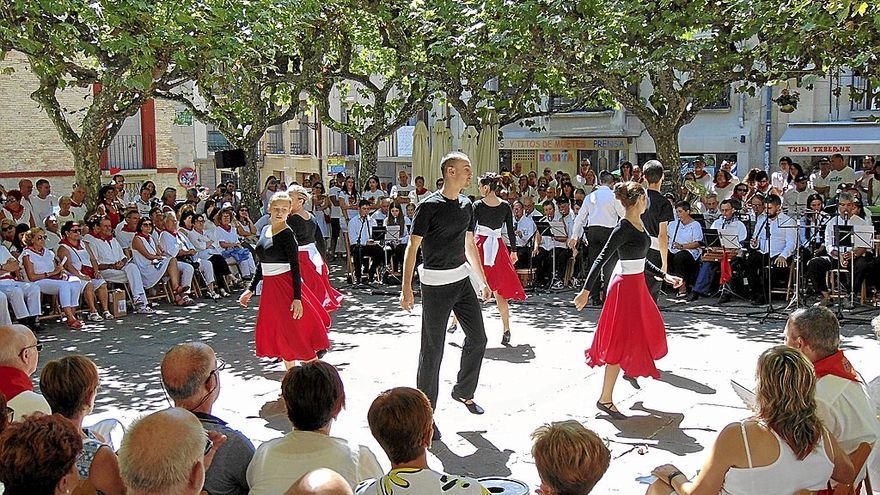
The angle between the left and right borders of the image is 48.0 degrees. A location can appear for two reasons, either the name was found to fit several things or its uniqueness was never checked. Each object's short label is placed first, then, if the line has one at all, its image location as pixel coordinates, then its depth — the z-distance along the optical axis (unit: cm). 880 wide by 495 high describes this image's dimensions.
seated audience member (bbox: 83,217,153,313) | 1379
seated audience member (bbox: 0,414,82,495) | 315
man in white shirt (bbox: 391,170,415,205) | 2038
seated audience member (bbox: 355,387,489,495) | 347
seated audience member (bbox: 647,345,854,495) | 372
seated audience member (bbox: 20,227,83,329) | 1254
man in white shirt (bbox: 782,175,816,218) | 1552
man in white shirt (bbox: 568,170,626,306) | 1302
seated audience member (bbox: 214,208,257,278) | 1599
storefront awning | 2353
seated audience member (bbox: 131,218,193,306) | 1431
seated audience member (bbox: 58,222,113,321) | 1312
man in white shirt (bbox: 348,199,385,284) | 1592
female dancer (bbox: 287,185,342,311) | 928
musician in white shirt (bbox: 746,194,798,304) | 1320
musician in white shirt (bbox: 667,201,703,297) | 1415
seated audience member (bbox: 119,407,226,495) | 301
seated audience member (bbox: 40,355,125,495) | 420
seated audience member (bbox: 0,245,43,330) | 1212
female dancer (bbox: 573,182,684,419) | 741
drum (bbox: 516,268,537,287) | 1519
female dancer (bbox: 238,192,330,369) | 810
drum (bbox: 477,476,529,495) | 373
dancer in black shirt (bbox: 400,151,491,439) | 709
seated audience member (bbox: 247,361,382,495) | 383
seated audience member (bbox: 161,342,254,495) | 397
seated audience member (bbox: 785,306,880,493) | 422
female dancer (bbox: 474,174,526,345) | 1066
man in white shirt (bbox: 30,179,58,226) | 1692
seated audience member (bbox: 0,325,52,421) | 465
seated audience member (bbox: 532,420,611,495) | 321
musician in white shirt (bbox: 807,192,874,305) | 1250
